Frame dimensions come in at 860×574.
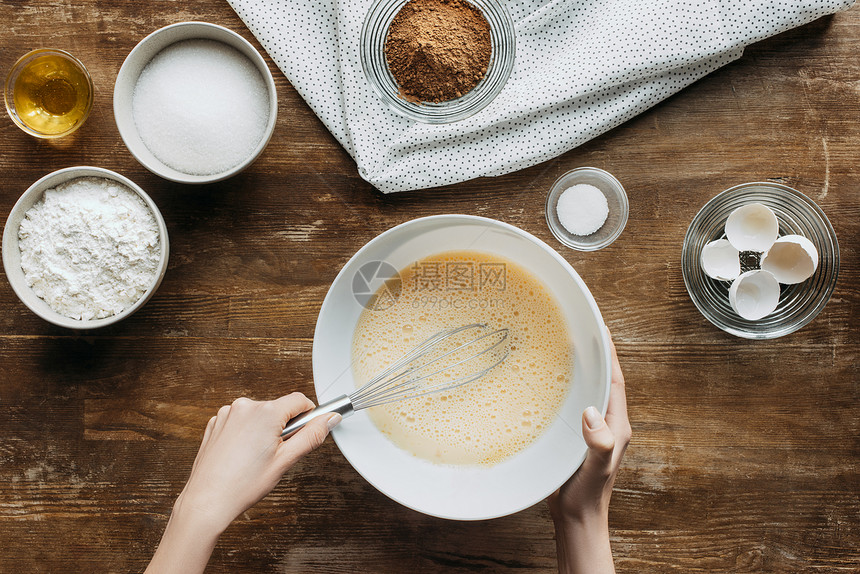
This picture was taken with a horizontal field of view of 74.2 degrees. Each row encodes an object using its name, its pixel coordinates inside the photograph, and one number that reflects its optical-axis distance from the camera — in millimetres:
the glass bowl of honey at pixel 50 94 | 886
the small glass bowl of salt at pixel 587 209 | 901
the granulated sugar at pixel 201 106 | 841
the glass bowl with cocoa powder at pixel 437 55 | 847
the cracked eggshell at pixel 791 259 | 851
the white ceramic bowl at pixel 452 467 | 782
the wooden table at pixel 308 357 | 912
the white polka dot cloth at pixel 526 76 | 866
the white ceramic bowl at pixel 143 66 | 822
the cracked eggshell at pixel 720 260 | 880
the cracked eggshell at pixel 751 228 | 873
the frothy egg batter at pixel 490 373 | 852
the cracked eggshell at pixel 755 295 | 869
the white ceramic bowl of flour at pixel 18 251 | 817
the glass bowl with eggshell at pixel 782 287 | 899
